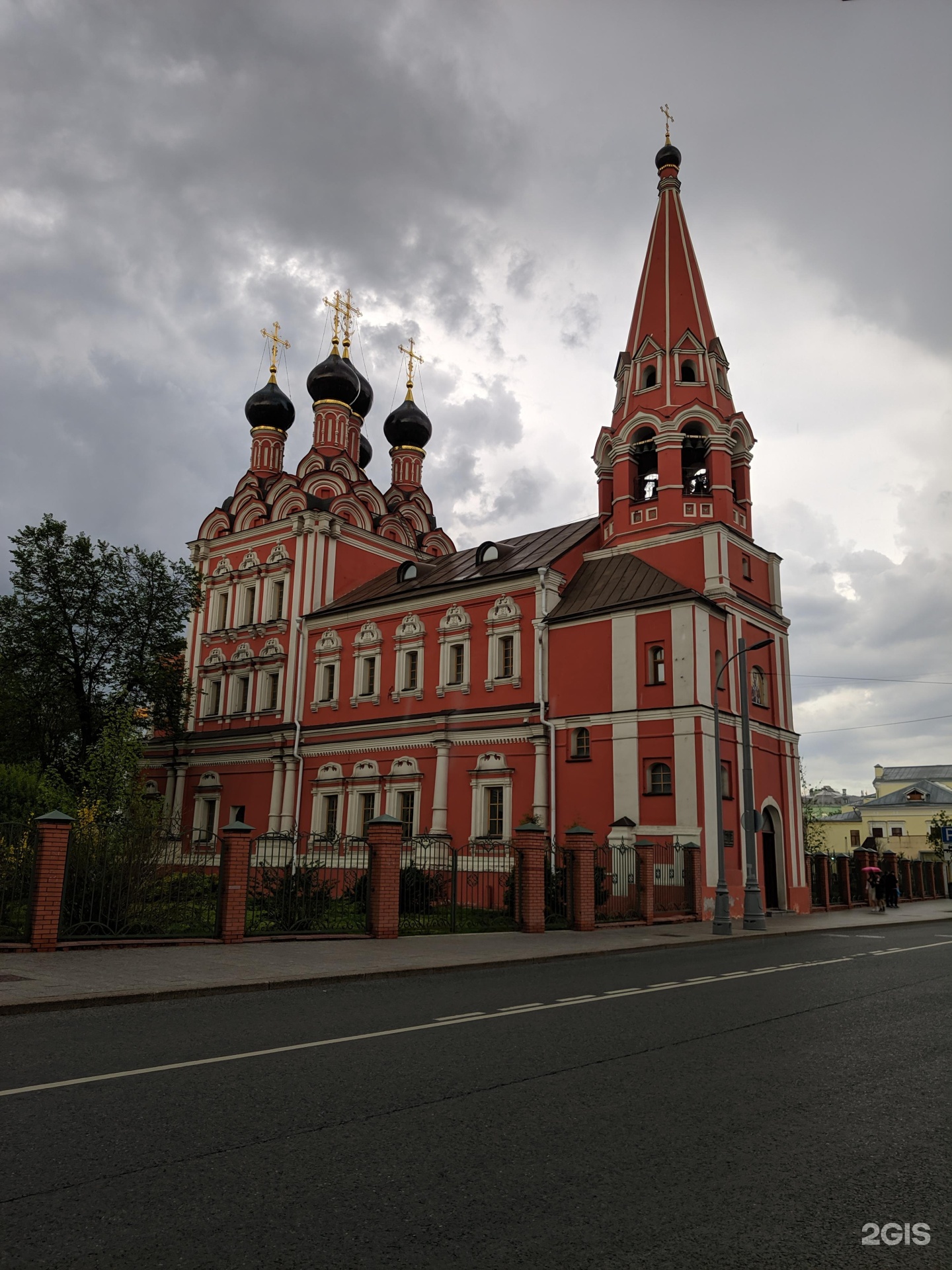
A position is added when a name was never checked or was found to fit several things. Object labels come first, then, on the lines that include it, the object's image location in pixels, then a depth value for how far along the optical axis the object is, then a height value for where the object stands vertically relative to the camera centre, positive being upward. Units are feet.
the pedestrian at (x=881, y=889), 105.81 -2.17
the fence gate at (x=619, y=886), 73.26 -1.69
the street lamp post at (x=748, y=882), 67.77 -0.92
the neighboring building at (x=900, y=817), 238.48 +13.59
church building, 87.56 +22.05
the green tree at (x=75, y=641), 108.37 +24.26
